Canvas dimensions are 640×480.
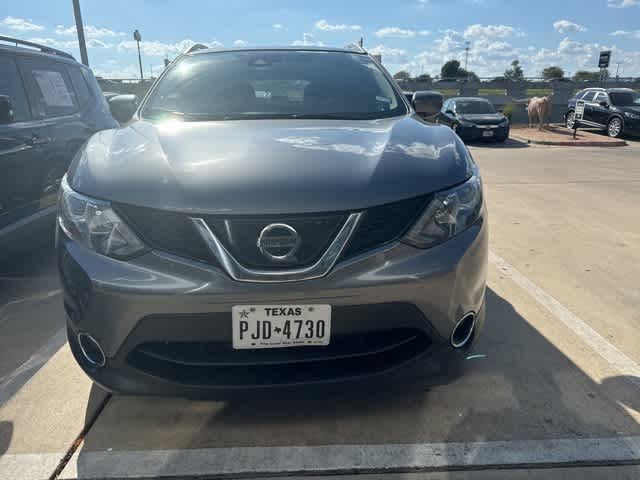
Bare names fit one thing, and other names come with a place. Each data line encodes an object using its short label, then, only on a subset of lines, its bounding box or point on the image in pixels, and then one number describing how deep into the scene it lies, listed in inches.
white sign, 670.1
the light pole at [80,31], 470.3
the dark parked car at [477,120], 588.1
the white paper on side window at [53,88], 173.6
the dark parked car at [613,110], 628.4
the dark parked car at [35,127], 149.3
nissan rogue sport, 67.7
